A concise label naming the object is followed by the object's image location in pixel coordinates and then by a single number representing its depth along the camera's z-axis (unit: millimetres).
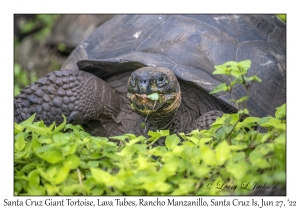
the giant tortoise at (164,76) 8336
